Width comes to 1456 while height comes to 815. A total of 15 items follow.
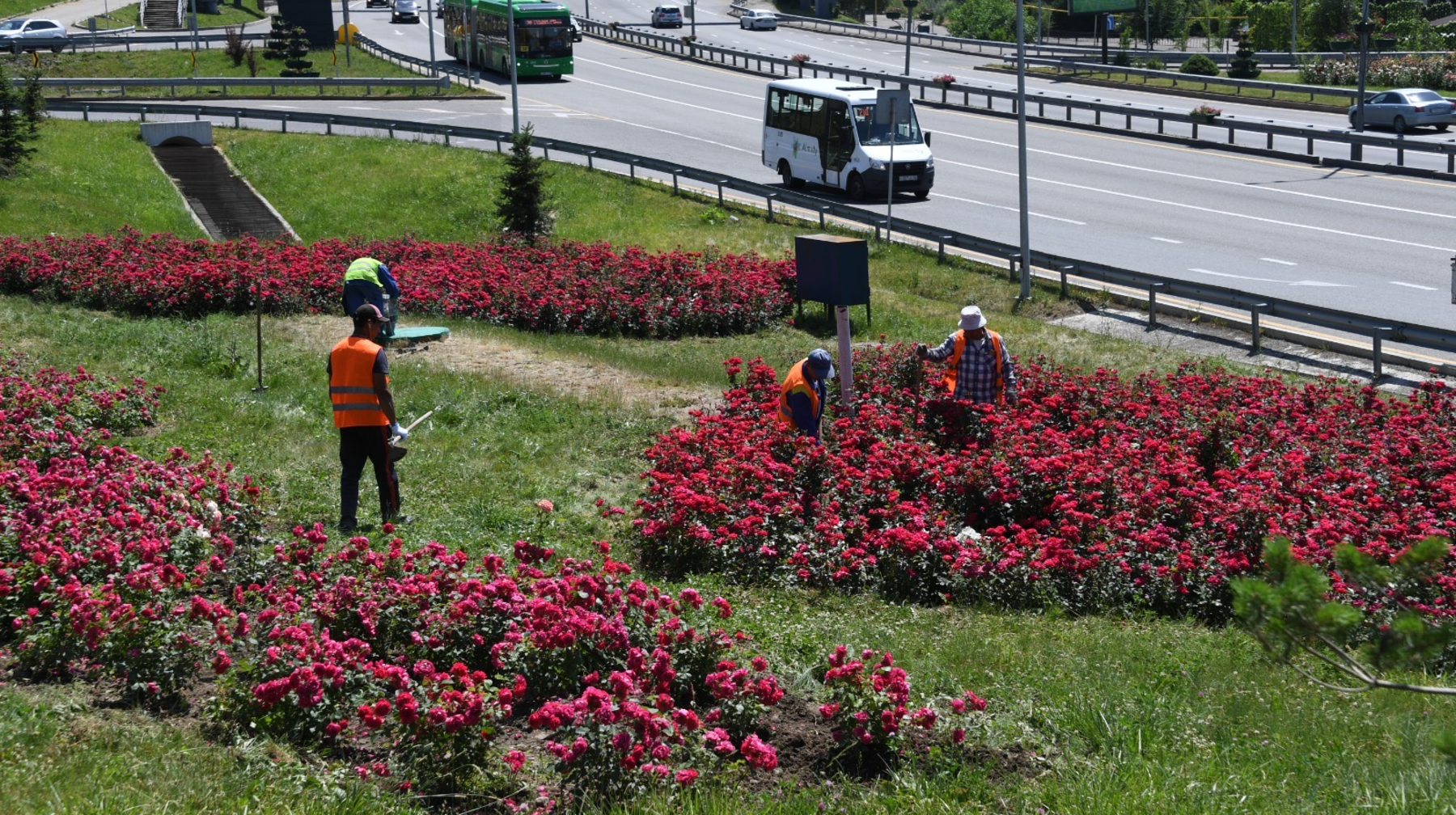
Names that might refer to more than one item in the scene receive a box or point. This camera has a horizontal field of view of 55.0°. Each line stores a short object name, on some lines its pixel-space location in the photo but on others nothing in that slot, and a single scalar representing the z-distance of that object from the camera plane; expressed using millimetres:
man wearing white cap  12250
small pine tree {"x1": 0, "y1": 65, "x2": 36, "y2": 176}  28781
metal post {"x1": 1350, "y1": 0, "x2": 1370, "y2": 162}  33438
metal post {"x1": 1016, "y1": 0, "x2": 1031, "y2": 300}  21812
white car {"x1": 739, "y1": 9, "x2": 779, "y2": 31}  77875
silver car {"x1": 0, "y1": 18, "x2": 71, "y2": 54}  60938
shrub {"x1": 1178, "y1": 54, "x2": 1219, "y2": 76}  54653
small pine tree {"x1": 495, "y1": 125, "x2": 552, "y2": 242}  27578
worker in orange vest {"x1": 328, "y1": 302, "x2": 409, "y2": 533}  9359
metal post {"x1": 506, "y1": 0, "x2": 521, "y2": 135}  33625
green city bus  51844
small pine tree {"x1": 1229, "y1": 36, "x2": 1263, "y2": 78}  54406
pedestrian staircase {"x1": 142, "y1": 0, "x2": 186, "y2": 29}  77812
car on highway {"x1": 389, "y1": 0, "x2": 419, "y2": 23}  80500
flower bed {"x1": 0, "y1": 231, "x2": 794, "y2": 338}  18578
